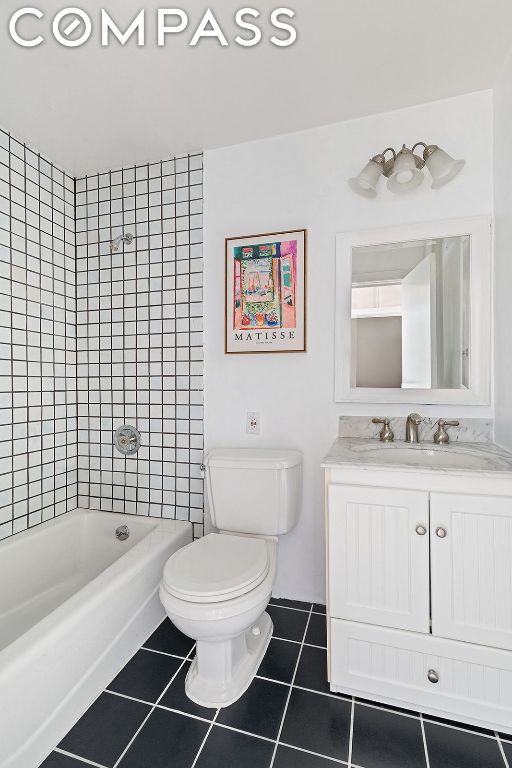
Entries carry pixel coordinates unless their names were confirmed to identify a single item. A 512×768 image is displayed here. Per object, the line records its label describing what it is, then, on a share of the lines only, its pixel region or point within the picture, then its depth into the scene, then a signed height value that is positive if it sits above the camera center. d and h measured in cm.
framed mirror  163 +33
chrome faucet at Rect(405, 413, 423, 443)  162 -17
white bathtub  105 -86
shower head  210 +81
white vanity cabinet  117 -66
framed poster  185 +47
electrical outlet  192 -18
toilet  124 -65
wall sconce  149 +87
